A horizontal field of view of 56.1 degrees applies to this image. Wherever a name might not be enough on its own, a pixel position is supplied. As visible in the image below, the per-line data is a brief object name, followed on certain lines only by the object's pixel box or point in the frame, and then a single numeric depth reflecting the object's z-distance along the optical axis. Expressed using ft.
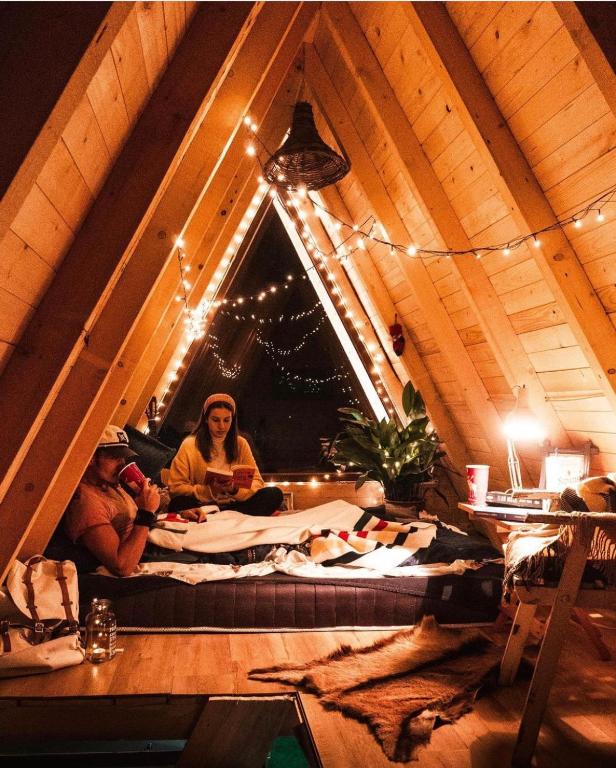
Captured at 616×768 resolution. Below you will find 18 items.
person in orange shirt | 8.70
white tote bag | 7.18
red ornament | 14.71
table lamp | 10.93
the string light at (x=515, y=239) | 7.20
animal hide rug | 6.04
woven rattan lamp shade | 9.05
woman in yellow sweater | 12.35
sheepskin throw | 6.12
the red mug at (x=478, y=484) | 9.52
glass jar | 7.68
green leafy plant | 14.43
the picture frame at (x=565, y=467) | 10.07
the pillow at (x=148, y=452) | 13.10
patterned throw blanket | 9.53
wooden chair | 5.58
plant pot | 13.85
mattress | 8.69
